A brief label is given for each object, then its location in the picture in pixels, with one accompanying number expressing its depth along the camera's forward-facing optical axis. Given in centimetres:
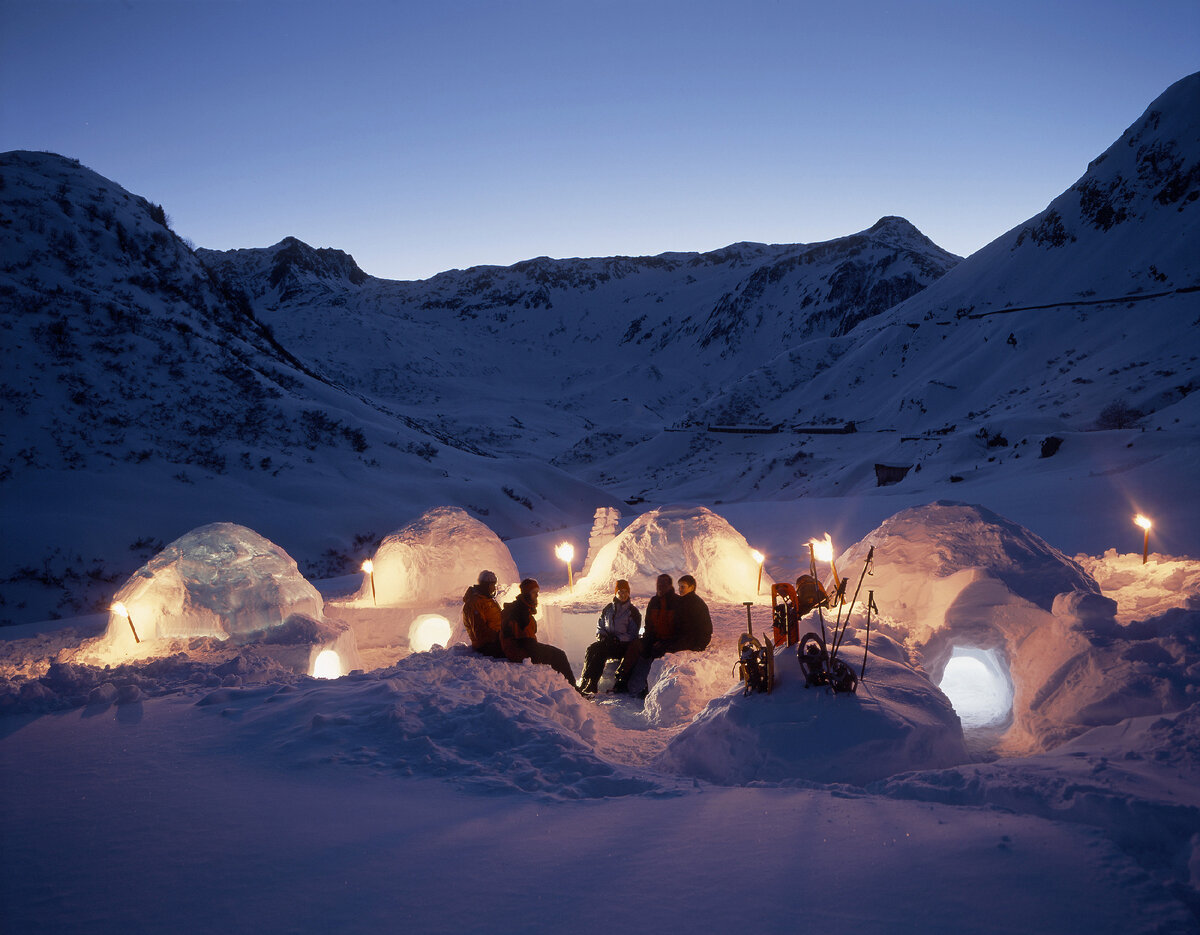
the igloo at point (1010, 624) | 476
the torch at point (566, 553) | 923
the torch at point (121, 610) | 703
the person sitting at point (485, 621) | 646
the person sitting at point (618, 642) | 709
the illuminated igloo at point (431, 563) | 962
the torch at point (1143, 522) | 722
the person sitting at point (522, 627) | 625
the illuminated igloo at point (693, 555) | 919
